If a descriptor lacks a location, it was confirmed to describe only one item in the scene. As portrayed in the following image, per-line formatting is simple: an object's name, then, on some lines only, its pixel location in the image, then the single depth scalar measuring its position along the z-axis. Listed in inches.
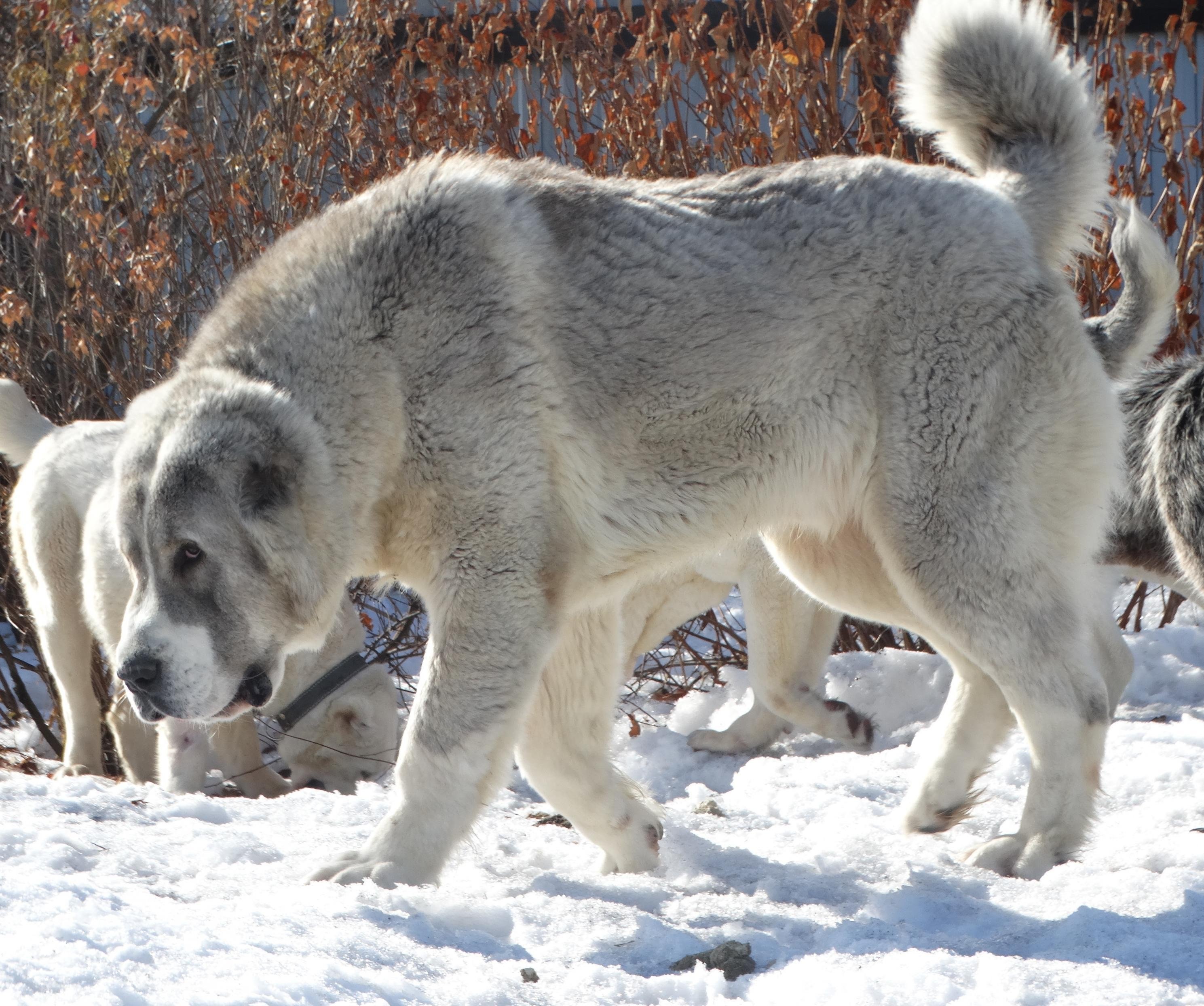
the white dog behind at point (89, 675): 387.5
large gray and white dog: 240.2
